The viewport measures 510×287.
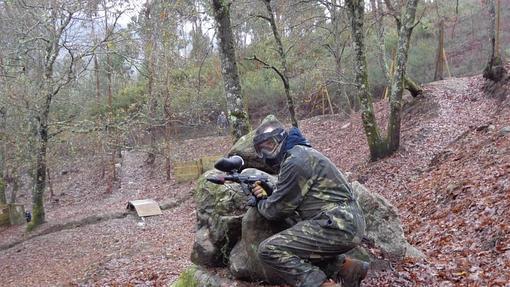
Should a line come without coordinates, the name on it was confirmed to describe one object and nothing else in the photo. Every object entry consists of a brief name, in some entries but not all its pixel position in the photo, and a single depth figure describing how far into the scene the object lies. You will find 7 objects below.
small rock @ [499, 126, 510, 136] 12.59
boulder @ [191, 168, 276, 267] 6.71
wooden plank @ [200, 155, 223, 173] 23.97
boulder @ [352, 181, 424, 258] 7.07
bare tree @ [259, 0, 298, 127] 16.94
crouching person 4.98
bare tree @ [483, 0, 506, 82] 17.43
